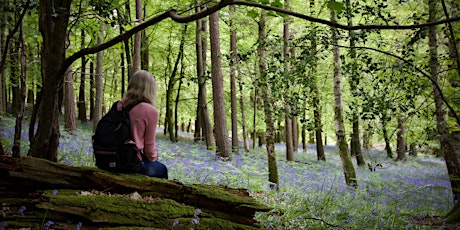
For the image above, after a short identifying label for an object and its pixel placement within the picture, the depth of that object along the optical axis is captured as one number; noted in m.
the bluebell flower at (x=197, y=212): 3.54
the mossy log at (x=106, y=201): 3.23
